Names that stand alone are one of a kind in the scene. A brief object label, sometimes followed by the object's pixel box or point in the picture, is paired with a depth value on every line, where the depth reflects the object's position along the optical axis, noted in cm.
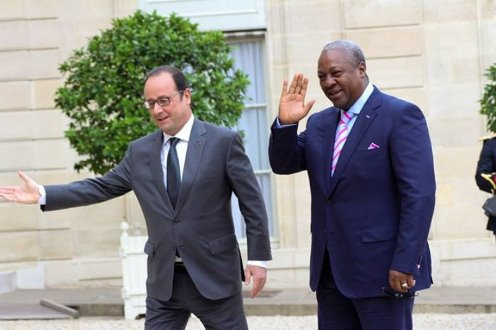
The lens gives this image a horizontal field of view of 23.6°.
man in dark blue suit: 552
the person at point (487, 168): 1095
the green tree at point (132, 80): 1157
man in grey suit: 625
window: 1470
